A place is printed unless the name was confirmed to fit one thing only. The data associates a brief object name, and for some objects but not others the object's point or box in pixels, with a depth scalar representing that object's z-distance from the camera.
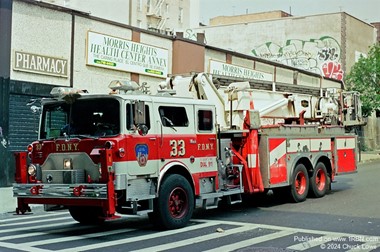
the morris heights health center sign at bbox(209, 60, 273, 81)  23.51
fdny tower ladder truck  9.06
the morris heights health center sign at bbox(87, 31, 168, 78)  17.70
